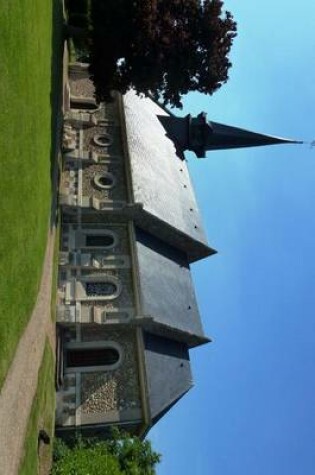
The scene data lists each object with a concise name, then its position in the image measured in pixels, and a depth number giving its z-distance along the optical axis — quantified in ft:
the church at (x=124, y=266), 69.10
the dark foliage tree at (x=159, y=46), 77.46
